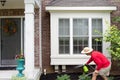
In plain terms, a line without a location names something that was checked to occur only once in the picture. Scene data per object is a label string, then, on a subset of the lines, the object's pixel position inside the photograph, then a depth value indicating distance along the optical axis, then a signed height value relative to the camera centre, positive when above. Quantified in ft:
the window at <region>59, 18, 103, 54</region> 24.49 +1.11
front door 25.78 +0.80
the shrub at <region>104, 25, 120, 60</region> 22.04 +0.26
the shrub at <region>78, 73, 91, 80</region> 20.81 -4.55
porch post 19.03 +0.81
